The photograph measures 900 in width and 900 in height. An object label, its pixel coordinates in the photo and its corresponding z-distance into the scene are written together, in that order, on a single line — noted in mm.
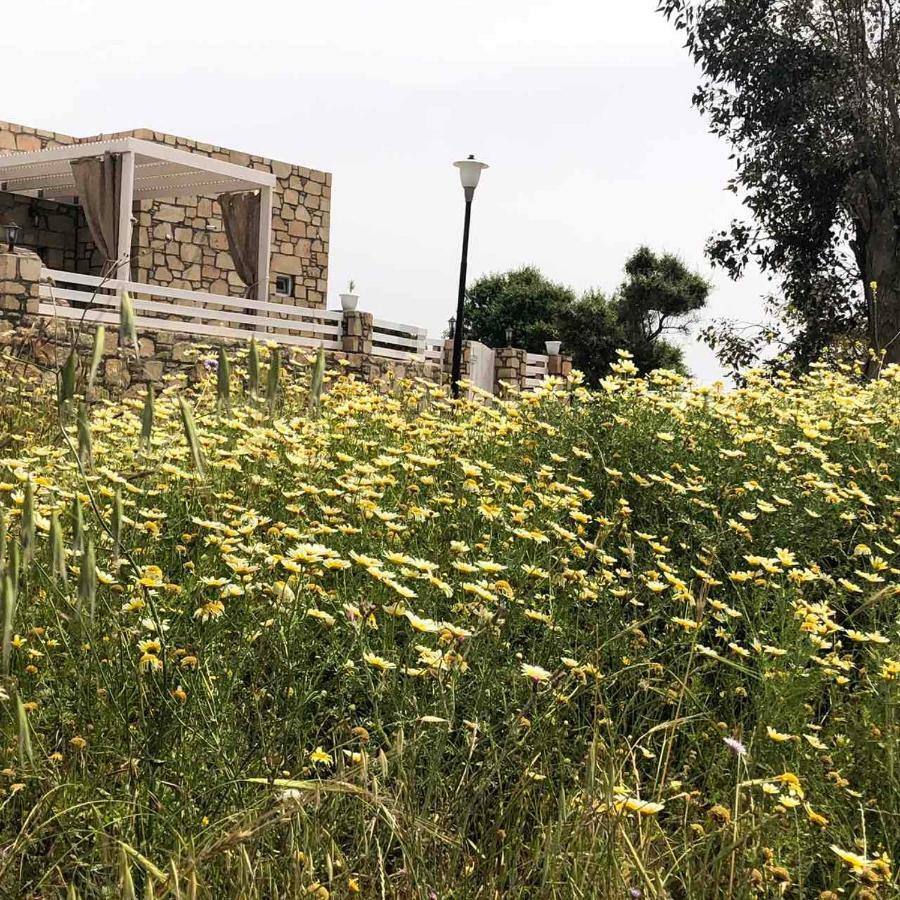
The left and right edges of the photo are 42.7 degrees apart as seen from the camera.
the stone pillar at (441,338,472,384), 18591
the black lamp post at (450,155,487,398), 14812
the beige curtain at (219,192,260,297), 18125
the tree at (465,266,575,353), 34719
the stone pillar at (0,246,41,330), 12375
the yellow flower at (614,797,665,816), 2699
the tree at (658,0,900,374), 16078
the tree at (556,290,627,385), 33406
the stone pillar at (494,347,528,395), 20266
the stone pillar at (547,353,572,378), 22125
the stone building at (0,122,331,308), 18766
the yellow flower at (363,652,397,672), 3062
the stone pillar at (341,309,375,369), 16641
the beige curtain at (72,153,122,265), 15984
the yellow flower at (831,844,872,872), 2623
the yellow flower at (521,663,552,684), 2988
